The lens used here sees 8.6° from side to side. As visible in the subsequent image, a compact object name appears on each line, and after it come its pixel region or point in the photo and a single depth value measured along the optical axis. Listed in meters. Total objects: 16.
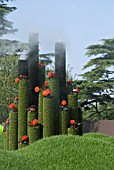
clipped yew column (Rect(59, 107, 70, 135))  15.38
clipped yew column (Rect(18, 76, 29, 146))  15.71
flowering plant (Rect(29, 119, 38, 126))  15.17
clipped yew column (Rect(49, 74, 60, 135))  15.35
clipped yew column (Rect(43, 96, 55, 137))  15.00
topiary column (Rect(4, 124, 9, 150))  16.96
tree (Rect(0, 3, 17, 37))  42.08
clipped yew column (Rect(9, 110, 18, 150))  16.22
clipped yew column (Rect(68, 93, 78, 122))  15.78
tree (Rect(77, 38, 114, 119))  38.42
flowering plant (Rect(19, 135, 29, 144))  15.45
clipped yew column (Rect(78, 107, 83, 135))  16.62
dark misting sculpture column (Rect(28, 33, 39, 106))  15.67
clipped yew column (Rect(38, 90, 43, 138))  15.32
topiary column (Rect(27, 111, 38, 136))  15.39
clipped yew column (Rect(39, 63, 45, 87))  16.17
